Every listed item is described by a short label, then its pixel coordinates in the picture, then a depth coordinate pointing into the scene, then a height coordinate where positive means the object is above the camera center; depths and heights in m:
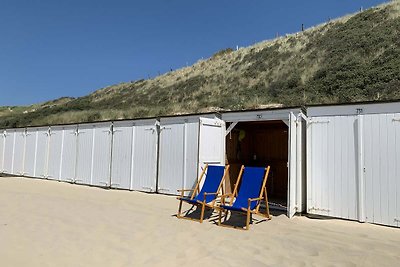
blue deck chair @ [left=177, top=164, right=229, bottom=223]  6.37 -0.72
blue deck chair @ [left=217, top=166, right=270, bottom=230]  5.78 -0.73
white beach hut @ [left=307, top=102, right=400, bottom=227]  5.79 -0.13
